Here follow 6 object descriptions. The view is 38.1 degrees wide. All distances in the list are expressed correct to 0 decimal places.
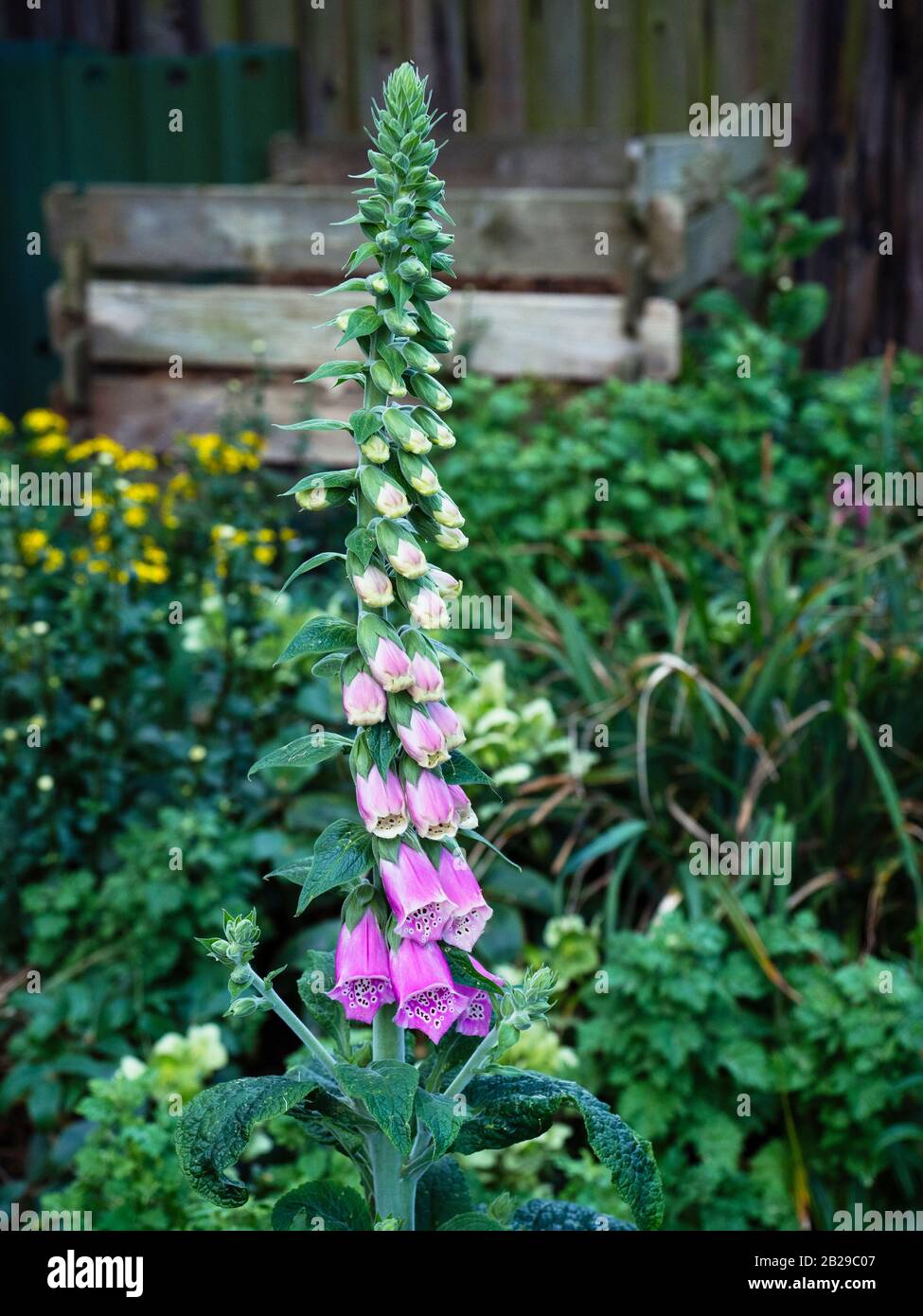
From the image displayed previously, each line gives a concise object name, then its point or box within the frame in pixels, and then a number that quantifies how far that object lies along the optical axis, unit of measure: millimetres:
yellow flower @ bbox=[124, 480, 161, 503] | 3414
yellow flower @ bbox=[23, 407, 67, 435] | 3648
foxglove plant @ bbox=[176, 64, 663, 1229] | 1280
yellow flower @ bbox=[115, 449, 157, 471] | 3408
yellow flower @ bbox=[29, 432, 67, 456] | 3654
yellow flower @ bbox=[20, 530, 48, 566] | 3223
